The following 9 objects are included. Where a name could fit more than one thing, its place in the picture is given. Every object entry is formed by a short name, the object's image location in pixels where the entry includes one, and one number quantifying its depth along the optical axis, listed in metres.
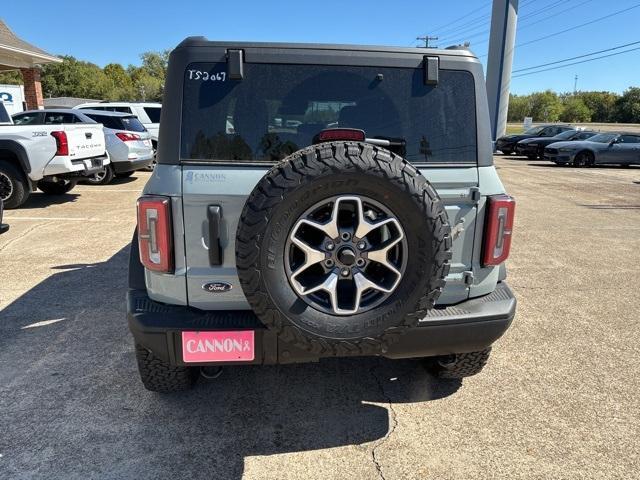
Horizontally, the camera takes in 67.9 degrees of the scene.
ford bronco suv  2.13
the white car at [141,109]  14.24
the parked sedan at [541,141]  20.70
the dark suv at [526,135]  23.47
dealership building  18.03
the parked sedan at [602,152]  18.45
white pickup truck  8.04
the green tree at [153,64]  106.94
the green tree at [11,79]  52.53
